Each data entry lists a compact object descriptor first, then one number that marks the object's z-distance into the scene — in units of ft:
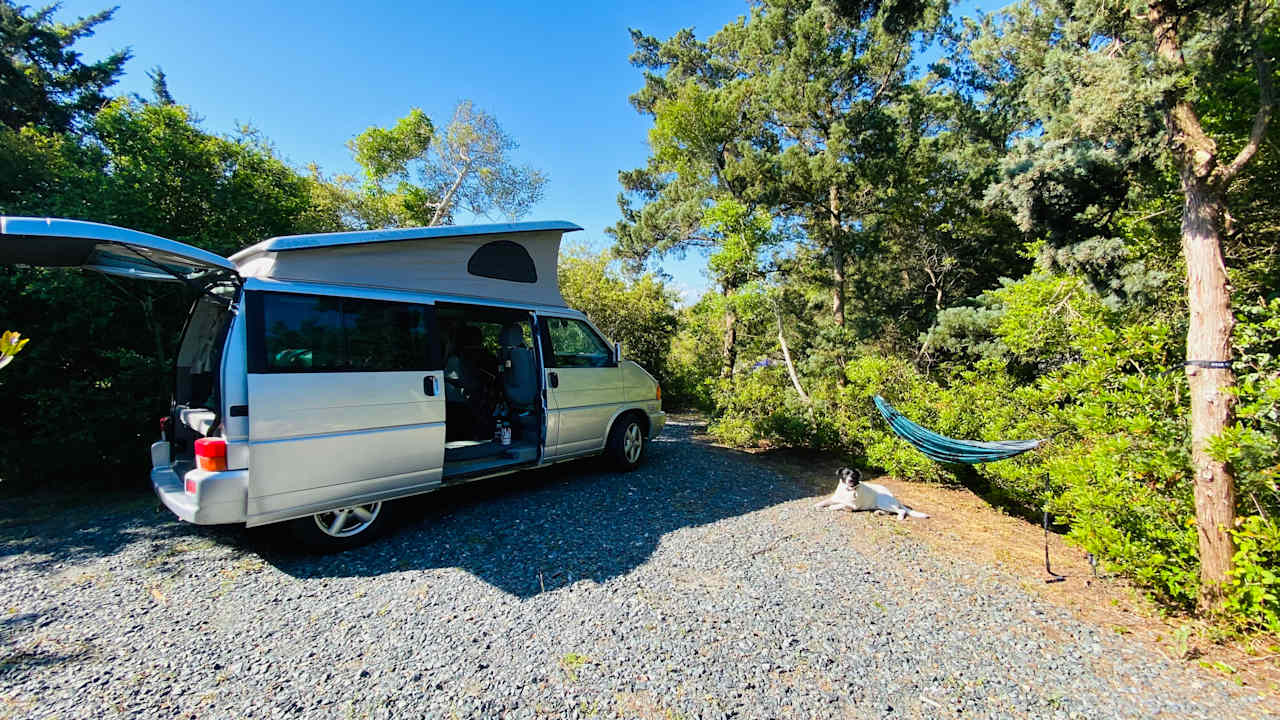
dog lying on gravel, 15.87
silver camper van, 9.60
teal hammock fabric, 14.10
